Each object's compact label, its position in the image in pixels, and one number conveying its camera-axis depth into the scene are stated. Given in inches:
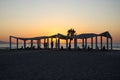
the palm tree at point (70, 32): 2302.4
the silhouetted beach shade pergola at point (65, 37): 1340.2
